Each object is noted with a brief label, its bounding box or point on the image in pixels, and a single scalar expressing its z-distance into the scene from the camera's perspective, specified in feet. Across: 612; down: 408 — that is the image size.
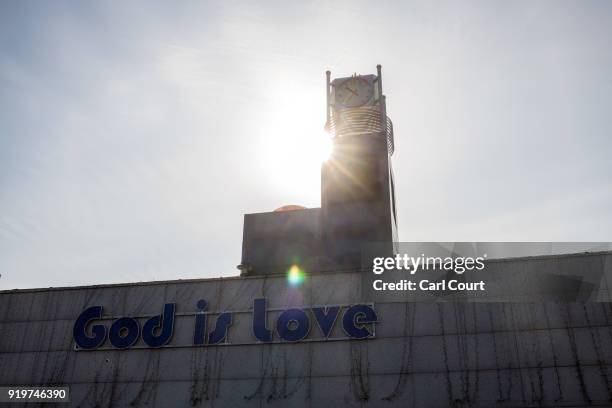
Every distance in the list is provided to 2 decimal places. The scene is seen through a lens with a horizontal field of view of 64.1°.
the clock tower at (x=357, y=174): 95.20
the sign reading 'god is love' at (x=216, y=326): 74.26
